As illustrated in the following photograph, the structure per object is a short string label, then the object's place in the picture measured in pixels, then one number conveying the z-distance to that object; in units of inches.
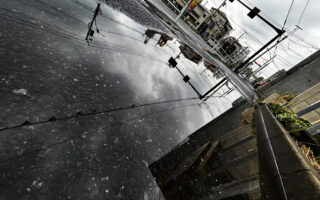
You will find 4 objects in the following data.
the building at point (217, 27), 1542.8
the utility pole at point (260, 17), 356.5
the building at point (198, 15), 1585.9
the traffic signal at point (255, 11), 358.0
